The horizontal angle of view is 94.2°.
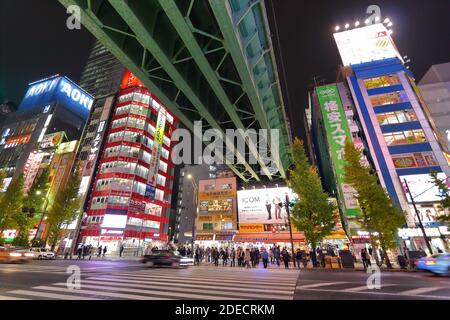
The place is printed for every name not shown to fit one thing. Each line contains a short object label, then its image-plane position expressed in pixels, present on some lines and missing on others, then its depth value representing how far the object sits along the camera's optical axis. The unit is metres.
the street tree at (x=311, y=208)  19.55
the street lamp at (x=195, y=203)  22.19
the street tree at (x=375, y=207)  17.53
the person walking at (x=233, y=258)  20.49
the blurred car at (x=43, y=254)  21.92
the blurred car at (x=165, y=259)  15.41
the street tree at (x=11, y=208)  32.19
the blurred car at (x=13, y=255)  15.64
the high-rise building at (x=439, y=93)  49.00
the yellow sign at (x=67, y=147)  50.97
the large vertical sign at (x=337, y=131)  29.45
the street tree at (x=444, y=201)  19.97
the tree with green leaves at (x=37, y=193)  34.62
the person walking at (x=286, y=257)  17.12
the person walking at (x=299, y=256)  18.04
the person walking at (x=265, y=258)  17.60
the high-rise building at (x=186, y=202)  81.81
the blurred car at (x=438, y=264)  11.04
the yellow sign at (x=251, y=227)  33.75
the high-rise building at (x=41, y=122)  54.03
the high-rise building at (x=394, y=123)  25.75
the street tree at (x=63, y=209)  30.14
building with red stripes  39.25
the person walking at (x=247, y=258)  17.94
